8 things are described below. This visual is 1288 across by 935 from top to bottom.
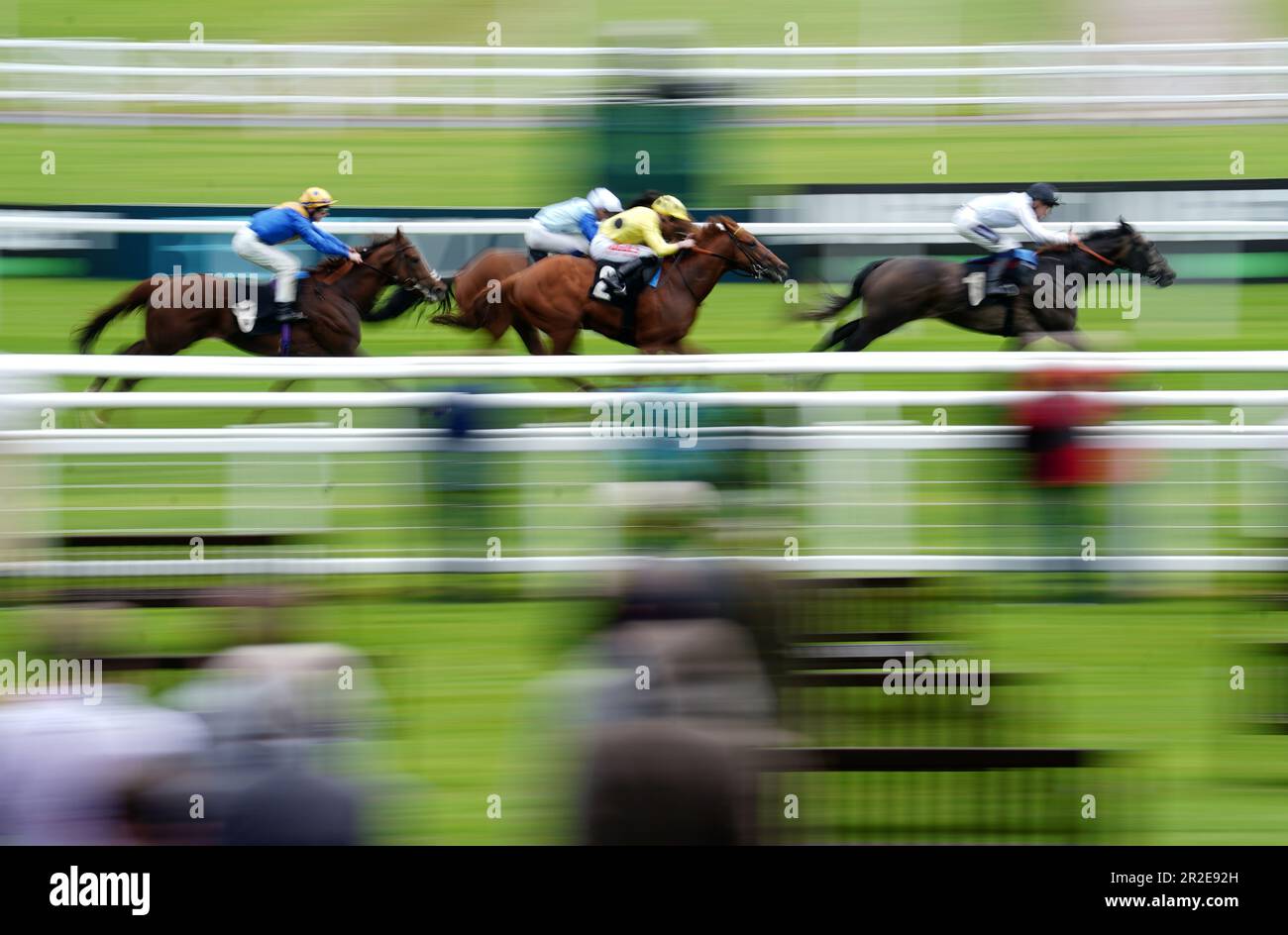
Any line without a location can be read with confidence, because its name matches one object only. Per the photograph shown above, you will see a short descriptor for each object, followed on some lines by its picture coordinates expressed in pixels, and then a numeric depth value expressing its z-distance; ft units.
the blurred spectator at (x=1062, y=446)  31.22
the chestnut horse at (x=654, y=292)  57.72
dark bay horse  57.41
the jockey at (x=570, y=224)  58.71
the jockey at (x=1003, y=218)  57.77
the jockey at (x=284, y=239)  55.98
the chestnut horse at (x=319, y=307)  55.67
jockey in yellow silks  57.26
